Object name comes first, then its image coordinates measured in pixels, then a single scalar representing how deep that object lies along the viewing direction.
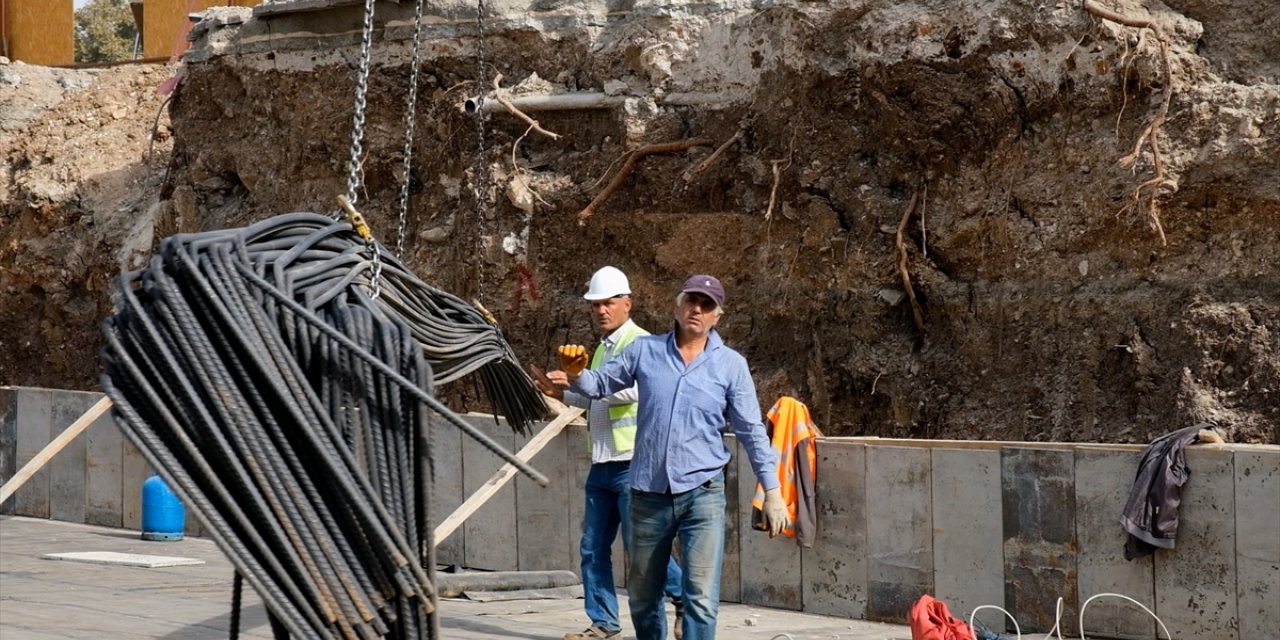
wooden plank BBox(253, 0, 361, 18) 16.95
